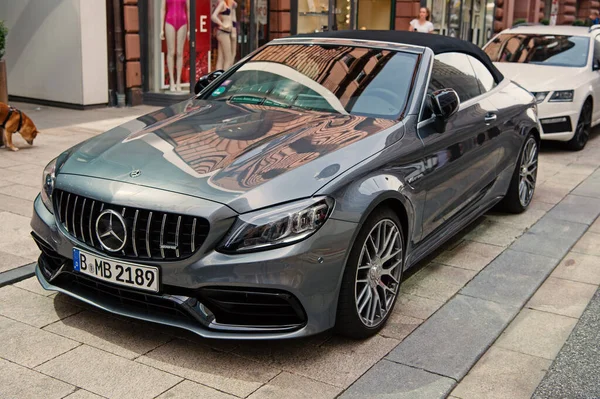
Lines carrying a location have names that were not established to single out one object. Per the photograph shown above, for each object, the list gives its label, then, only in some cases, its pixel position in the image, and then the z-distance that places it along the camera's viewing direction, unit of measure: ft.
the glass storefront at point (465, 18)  69.77
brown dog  28.55
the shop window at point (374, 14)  62.64
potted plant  30.73
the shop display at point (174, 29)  44.42
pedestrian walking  44.06
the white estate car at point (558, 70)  33.71
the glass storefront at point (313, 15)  54.80
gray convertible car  12.35
